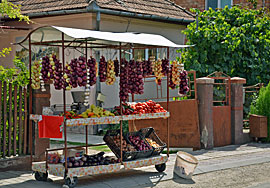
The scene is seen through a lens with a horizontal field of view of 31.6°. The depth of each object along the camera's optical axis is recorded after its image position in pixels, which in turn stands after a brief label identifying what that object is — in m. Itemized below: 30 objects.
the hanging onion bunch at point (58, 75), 8.27
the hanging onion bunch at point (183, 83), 10.02
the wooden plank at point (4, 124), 9.12
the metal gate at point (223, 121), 12.87
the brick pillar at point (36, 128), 9.47
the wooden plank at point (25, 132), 9.41
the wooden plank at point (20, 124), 9.39
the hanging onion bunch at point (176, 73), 9.84
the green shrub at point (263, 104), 13.91
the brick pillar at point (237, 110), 13.35
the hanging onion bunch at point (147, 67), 10.02
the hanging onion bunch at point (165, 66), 9.81
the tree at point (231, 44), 15.88
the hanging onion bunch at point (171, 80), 9.94
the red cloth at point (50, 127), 8.23
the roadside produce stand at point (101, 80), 8.13
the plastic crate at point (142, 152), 9.13
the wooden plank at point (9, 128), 9.22
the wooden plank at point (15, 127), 9.27
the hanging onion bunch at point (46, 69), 8.41
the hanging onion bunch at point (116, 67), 10.06
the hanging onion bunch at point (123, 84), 8.88
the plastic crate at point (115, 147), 8.93
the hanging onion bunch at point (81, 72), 8.09
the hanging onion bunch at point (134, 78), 9.05
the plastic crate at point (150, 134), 9.93
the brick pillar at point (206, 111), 12.36
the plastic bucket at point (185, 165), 9.10
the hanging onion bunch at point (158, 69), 9.80
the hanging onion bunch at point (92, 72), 8.37
